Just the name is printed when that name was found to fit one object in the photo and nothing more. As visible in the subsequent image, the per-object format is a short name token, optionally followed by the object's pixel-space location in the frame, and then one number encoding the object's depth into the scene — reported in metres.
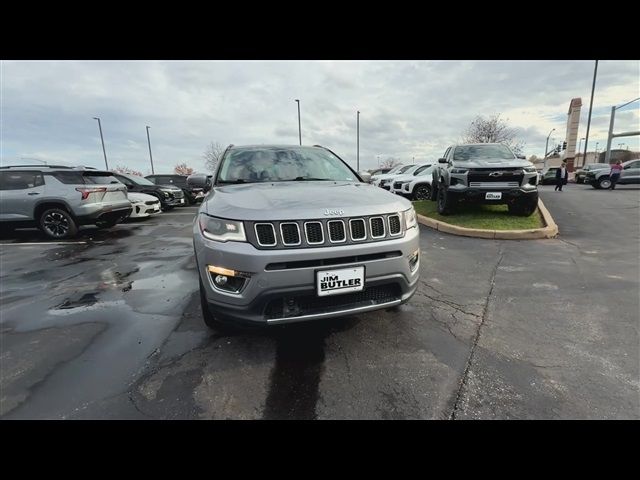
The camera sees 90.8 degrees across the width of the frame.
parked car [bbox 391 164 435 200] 12.35
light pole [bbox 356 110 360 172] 41.12
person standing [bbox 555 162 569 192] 14.38
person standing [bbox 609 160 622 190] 16.62
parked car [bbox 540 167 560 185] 24.78
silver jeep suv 2.11
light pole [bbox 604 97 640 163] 31.59
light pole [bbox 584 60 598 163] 29.28
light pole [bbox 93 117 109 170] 35.49
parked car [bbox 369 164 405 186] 14.86
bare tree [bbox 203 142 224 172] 48.70
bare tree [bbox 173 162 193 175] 65.16
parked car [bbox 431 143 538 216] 6.80
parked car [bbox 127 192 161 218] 10.38
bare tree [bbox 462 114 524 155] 29.53
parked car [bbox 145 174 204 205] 15.70
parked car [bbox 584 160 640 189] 16.78
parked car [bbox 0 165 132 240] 7.25
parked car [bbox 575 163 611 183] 17.72
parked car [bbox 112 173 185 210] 12.06
